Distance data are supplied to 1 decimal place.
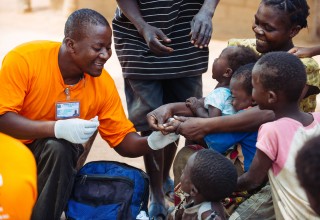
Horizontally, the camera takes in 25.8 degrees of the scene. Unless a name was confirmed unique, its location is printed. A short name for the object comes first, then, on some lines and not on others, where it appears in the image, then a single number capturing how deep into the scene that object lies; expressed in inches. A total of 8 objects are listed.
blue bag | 140.3
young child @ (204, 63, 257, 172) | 138.9
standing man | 162.4
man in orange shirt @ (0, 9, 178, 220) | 137.7
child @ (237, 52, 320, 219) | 119.2
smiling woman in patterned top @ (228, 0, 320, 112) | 141.7
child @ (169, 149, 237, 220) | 126.3
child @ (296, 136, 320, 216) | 84.7
